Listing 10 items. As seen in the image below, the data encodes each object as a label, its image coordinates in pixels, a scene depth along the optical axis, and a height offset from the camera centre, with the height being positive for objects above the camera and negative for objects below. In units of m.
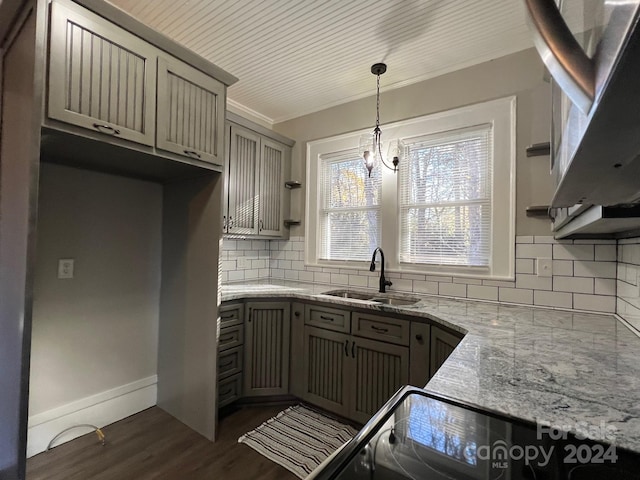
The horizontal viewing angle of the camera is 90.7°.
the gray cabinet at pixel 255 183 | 2.74 +0.57
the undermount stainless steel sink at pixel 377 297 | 2.53 -0.43
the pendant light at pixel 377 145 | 2.43 +0.86
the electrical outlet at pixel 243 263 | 3.15 -0.20
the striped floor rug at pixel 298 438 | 1.87 -1.27
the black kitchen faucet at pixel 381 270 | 2.66 -0.21
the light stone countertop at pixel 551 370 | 0.76 -0.39
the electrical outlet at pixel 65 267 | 2.01 -0.18
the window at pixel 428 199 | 2.28 +0.40
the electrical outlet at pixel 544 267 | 2.09 -0.12
